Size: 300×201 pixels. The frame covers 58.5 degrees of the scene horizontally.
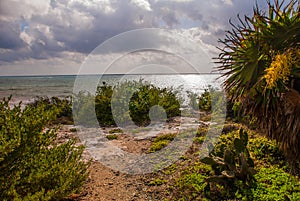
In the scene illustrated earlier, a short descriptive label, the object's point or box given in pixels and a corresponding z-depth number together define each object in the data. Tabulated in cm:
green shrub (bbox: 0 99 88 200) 304
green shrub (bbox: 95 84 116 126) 1023
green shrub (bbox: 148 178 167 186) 476
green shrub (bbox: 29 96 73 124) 1058
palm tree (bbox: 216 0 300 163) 299
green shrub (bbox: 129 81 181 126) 1018
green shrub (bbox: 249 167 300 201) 380
